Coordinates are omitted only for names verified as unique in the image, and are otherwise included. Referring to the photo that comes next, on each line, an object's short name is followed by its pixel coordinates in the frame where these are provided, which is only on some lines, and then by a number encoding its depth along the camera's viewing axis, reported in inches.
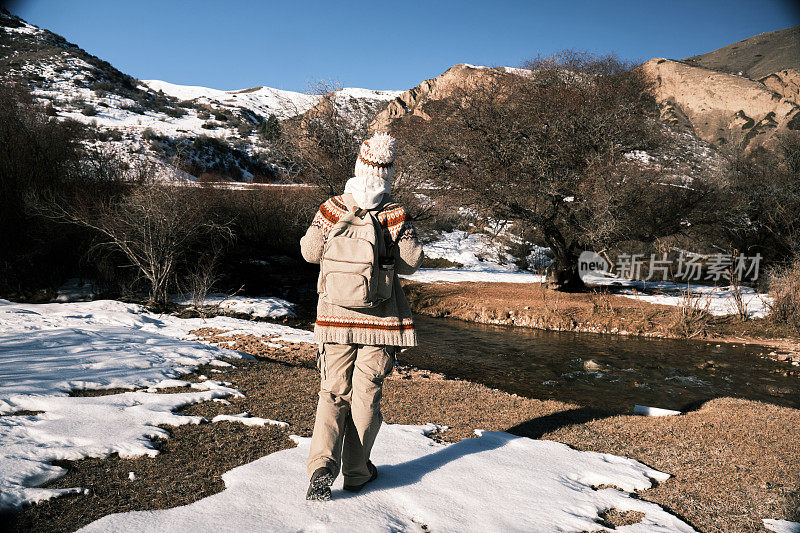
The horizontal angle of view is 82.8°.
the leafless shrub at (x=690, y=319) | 455.5
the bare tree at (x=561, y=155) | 514.9
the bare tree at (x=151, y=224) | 422.0
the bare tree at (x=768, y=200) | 650.2
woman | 102.3
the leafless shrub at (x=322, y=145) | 642.8
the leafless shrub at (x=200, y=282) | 427.5
